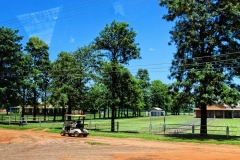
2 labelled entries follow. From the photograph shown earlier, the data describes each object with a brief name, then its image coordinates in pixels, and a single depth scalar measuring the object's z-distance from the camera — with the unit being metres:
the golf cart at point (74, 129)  26.55
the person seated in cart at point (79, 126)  26.90
